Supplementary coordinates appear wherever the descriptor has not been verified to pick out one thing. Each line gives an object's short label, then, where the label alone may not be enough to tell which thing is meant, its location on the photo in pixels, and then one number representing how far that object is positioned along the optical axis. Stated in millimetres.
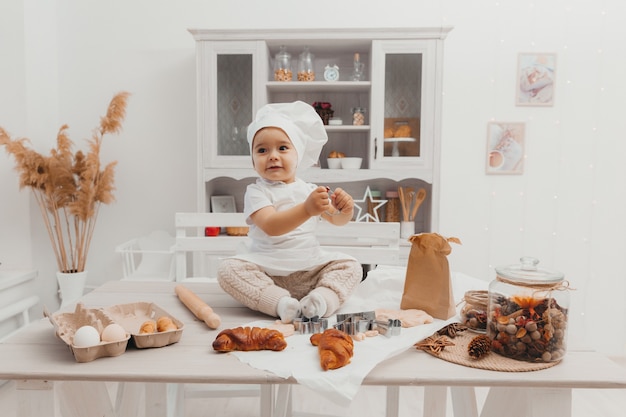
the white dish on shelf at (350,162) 2589
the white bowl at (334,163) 2609
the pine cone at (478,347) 808
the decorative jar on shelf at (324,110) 2635
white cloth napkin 725
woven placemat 775
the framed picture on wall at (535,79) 2795
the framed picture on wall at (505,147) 2838
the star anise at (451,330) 921
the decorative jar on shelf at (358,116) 2598
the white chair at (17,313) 2348
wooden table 743
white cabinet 2471
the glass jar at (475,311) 957
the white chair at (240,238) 1660
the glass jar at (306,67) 2562
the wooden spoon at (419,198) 2631
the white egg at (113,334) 807
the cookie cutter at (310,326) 935
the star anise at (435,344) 848
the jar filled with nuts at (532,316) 799
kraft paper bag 1021
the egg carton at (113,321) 793
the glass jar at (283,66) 2553
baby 1021
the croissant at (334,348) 755
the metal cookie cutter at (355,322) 916
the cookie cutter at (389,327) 904
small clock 2580
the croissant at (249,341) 833
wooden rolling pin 953
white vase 2604
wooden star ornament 2623
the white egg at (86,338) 780
